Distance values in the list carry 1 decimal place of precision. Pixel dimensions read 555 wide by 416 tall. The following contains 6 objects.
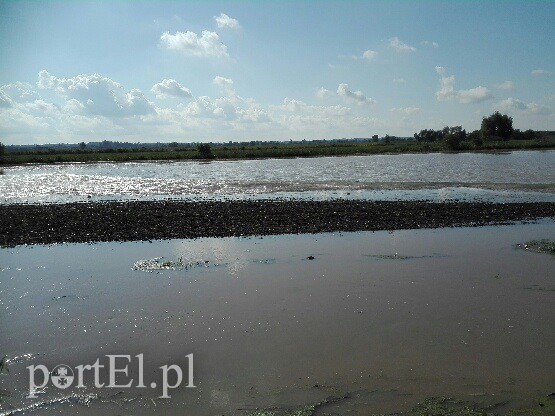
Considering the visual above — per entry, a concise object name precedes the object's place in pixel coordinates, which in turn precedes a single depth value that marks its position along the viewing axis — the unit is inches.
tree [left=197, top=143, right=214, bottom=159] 3316.9
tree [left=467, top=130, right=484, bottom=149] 4077.3
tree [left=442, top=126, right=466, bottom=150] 3910.7
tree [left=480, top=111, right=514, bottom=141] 4940.9
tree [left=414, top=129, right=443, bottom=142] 6051.7
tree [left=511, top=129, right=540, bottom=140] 5596.0
